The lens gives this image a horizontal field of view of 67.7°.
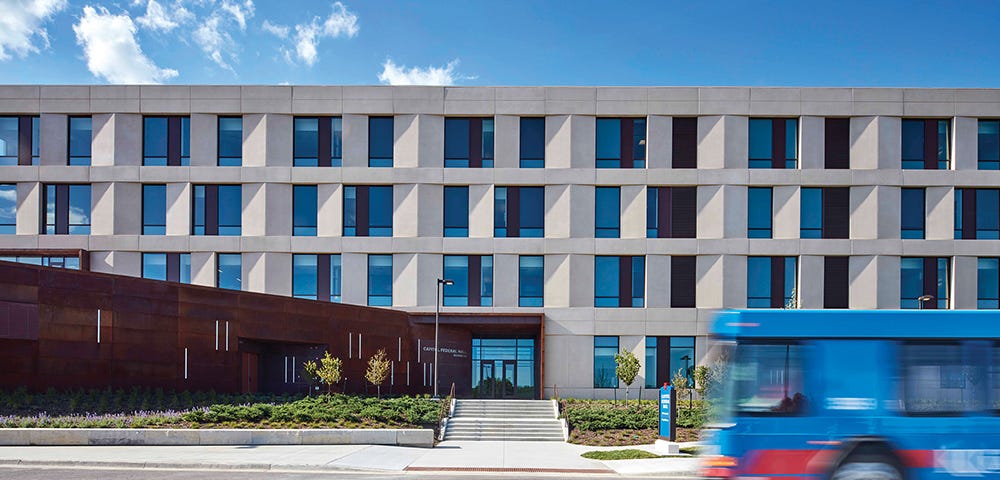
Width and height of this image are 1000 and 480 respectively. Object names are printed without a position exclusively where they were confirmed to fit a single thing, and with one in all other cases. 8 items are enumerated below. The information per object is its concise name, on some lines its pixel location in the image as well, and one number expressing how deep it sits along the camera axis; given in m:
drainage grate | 17.14
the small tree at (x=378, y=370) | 30.97
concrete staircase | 26.38
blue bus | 10.32
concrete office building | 37.88
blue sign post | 20.70
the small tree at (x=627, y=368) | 33.03
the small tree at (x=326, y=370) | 28.77
